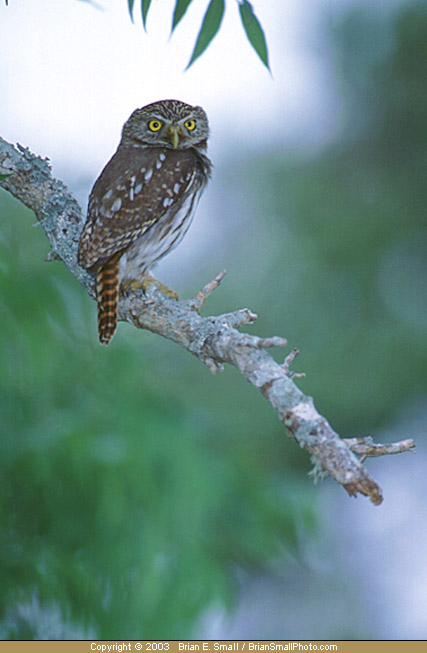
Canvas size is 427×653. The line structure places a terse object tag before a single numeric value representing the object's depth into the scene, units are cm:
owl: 690
